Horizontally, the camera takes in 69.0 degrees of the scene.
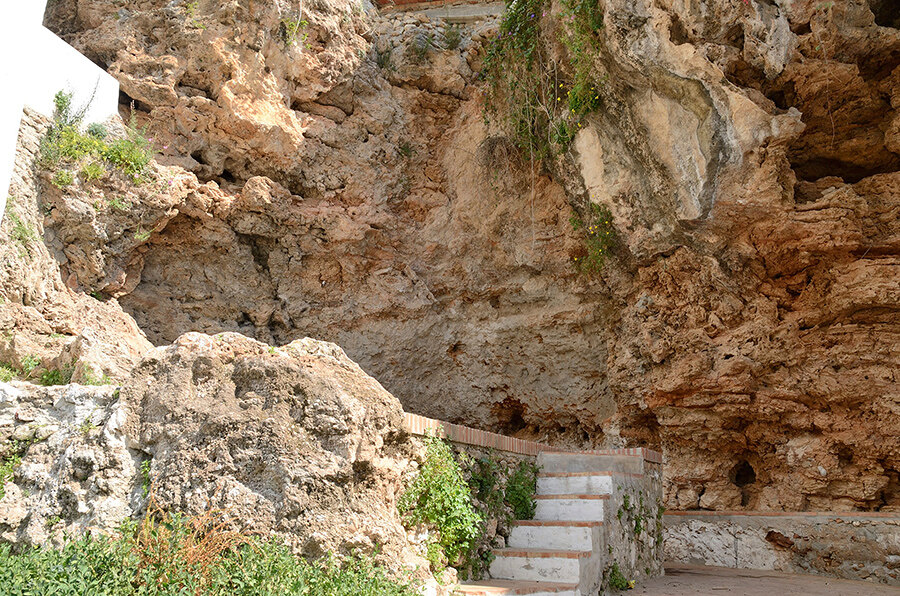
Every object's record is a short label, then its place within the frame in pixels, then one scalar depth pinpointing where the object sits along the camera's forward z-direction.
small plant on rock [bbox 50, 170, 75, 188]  7.07
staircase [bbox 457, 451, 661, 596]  4.83
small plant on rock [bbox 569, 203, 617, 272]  8.94
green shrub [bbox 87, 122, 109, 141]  7.55
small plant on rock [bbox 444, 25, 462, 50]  10.94
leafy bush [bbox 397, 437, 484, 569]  4.54
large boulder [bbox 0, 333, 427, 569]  3.91
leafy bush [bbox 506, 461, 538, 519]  5.61
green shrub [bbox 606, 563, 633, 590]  5.38
